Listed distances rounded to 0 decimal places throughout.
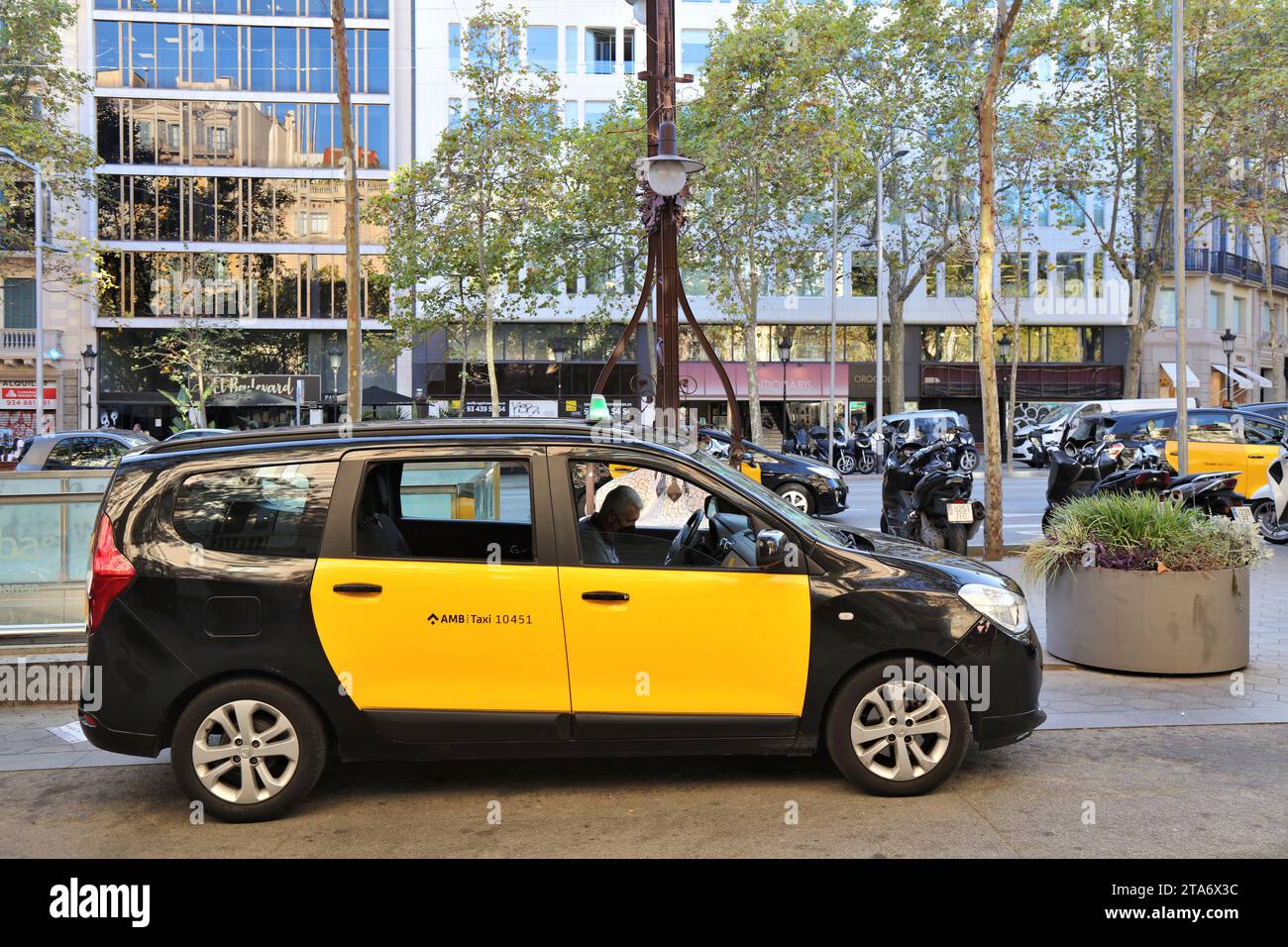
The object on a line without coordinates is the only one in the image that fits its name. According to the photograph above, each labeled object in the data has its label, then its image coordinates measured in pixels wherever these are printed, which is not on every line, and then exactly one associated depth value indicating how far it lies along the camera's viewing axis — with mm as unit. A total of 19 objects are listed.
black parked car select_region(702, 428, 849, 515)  18312
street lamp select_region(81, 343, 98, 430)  41772
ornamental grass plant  7191
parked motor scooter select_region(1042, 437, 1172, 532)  10523
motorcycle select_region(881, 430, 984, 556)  11250
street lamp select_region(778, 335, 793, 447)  40625
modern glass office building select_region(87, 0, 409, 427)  45688
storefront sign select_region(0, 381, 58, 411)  44188
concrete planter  7148
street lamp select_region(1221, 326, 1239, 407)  41906
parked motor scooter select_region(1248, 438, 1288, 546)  14664
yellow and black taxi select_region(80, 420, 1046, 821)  4754
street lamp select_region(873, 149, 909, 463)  39591
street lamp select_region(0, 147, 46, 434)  29984
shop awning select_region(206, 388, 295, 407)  41656
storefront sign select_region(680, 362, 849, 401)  48625
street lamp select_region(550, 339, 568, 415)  43688
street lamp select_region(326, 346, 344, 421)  45469
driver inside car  4992
